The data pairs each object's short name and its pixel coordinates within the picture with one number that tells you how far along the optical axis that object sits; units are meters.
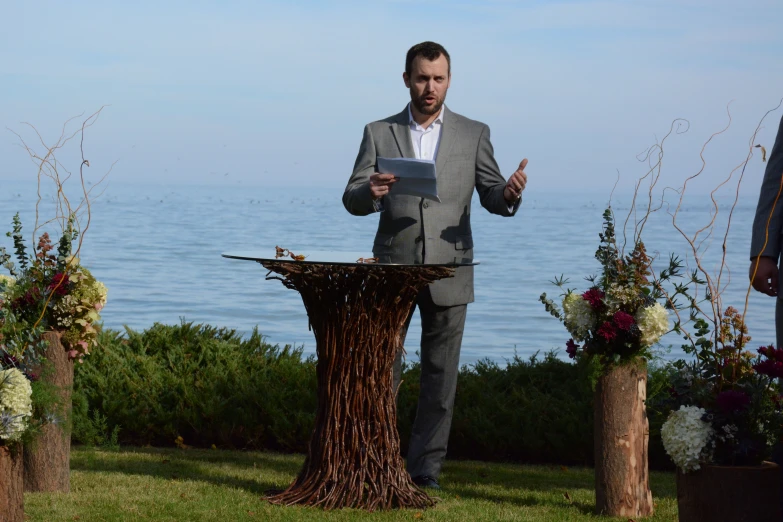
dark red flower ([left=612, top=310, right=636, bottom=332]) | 4.70
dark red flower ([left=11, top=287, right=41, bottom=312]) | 4.95
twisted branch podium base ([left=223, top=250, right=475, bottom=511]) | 4.73
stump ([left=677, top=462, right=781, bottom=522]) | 3.96
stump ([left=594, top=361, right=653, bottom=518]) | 4.79
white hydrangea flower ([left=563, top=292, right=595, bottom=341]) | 4.85
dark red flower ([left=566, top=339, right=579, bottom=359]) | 4.91
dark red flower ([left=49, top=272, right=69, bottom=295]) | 5.00
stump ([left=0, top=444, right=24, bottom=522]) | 4.12
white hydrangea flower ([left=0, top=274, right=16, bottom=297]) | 4.94
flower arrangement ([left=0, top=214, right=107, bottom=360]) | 4.98
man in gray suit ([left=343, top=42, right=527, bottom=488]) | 5.20
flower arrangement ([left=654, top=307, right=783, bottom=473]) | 4.04
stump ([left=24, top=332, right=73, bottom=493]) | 5.01
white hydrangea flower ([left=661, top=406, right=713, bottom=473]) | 4.06
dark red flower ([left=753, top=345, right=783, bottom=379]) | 3.83
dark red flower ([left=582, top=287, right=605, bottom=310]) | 4.82
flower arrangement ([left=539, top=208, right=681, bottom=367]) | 4.74
